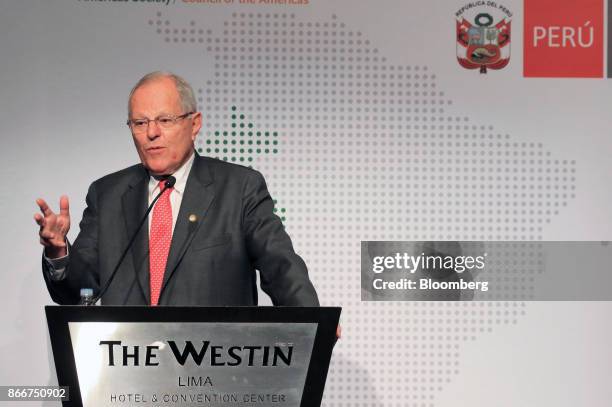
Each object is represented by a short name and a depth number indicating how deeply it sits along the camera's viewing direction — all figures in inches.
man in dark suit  244.2
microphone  205.6
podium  176.2
